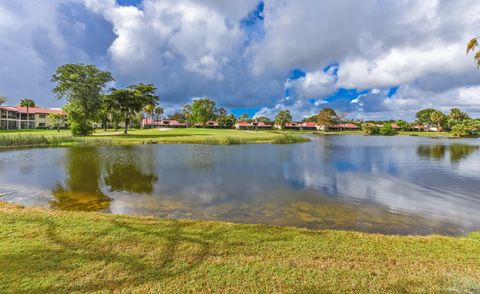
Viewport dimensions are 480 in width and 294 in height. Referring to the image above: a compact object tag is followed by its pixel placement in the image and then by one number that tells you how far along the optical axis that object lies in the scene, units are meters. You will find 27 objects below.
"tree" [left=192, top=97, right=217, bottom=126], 105.88
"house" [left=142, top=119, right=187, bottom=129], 124.94
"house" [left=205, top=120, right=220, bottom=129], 127.94
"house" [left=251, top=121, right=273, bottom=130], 135.94
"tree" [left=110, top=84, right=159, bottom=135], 54.26
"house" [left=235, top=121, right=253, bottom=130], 131.12
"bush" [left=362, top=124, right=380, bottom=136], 108.25
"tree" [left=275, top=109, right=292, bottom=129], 125.50
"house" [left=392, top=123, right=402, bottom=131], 131.00
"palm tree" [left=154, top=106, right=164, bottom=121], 124.14
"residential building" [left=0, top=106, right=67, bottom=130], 73.62
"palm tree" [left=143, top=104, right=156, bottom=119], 101.90
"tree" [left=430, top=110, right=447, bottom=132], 113.34
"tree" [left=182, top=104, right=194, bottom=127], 117.88
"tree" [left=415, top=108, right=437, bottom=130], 133.32
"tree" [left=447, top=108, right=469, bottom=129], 108.76
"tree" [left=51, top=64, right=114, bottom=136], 47.51
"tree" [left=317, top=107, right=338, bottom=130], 128.12
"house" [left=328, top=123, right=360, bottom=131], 133.12
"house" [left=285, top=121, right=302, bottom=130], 132.12
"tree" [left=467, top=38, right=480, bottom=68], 12.13
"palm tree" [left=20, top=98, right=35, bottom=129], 80.57
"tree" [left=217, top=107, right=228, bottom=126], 121.40
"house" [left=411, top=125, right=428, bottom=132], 135.62
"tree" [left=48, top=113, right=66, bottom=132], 70.09
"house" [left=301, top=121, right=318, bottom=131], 137.50
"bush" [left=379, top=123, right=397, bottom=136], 101.69
